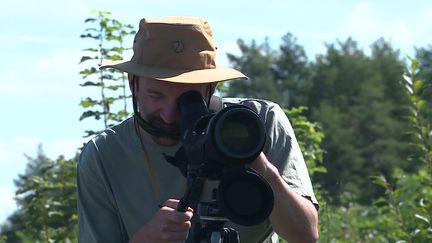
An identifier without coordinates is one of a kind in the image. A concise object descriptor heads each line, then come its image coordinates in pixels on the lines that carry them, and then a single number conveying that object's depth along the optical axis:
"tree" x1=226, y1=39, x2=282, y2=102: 87.31
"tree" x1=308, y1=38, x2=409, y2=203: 78.25
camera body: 3.71
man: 4.37
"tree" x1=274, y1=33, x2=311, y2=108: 91.75
